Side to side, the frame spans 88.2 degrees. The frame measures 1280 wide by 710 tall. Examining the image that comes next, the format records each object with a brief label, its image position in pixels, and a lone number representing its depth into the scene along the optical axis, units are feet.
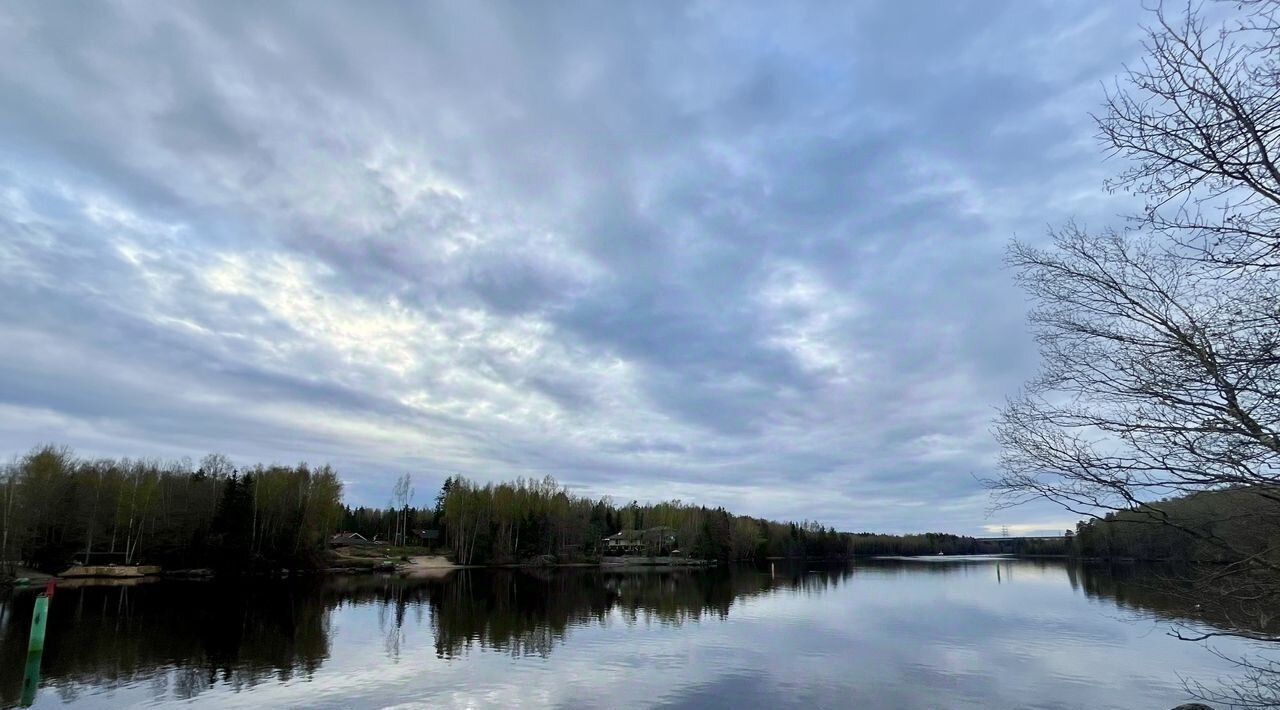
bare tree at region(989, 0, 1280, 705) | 17.06
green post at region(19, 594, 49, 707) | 60.55
